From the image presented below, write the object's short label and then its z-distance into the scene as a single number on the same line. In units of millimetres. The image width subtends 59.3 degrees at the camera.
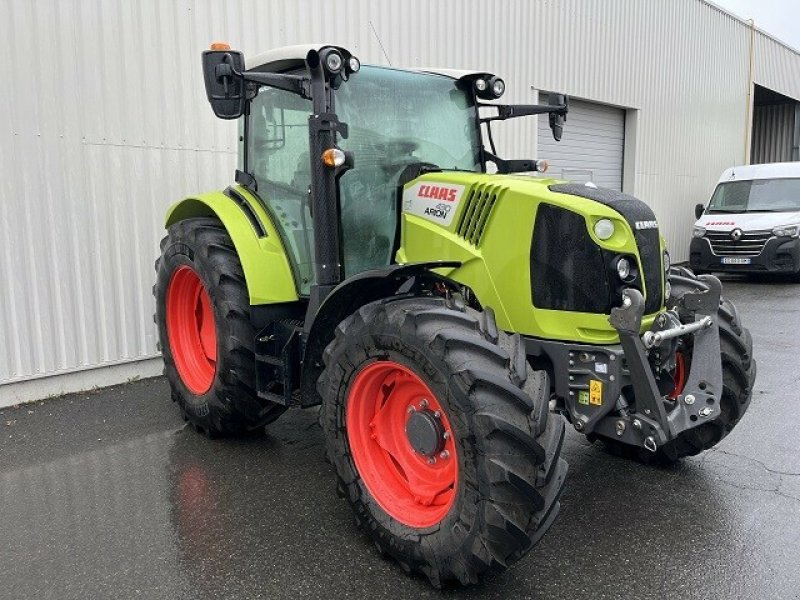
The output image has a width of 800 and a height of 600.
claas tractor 2658
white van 11867
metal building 5090
